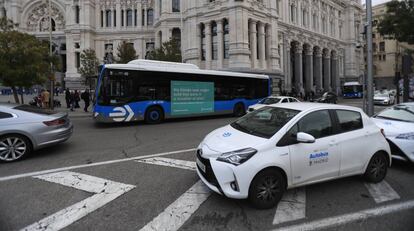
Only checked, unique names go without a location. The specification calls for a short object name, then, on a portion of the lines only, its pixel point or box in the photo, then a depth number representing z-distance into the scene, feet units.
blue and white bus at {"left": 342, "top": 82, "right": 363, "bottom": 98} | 151.33
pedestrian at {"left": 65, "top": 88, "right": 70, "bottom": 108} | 74.26
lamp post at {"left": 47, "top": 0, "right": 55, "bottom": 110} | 64.01
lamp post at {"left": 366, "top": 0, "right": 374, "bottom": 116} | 37.22
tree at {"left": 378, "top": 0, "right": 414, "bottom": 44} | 53.26
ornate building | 118.73
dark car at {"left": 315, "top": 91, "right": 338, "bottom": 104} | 100.58
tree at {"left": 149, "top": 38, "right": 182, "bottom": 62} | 90.63
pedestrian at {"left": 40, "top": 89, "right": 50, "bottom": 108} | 63.36
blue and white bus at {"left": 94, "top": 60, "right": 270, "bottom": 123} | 40.42
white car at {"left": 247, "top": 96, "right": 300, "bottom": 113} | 52.75
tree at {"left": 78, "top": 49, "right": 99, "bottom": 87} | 98.58
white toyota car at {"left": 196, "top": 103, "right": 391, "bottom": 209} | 12.59
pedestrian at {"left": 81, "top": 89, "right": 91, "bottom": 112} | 67.96
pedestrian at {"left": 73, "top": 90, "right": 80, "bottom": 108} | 76.08
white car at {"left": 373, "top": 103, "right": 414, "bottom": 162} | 18.45
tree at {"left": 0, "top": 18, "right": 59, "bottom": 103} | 53.16
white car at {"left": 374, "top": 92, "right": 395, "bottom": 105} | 89.56
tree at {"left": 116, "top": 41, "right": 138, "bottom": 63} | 101.60
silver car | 20.80
